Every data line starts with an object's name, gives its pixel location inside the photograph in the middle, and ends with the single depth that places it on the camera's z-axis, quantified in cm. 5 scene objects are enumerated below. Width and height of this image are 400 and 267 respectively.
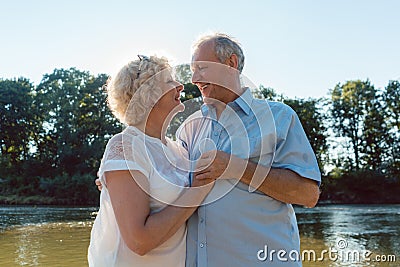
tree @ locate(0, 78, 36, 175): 4450
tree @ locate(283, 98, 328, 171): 4355
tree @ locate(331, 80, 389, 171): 4431
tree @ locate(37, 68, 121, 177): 4081
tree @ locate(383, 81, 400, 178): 4381
